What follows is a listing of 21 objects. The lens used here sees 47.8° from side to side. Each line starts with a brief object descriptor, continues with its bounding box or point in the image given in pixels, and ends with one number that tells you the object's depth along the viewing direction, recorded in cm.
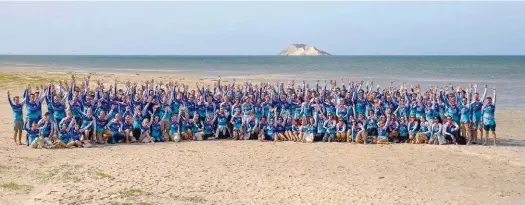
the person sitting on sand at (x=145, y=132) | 1844
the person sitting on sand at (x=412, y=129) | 1862
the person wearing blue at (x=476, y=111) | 1858
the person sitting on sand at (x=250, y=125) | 1928
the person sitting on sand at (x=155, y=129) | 1862
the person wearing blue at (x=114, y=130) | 1808
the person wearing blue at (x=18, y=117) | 1731
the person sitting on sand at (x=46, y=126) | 1698
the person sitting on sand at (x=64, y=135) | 1703
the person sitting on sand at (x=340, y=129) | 1892
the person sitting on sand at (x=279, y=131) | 1920
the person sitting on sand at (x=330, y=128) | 1895
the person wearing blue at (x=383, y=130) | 1866
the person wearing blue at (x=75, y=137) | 1720
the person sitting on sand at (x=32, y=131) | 1706
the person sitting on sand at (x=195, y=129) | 1908
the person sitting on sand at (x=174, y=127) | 1883
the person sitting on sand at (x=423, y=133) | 1850
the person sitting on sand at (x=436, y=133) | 1838
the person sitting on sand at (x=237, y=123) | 1930
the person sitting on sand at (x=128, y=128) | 1825
